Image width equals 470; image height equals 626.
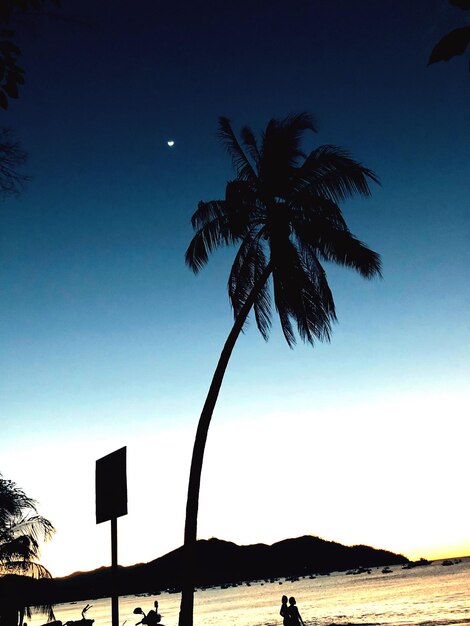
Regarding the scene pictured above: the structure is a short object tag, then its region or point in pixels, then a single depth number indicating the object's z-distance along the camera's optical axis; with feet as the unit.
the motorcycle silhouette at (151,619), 71.36
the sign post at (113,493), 19.81
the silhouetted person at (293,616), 61.77
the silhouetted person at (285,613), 62.68
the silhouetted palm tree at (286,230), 52.85
